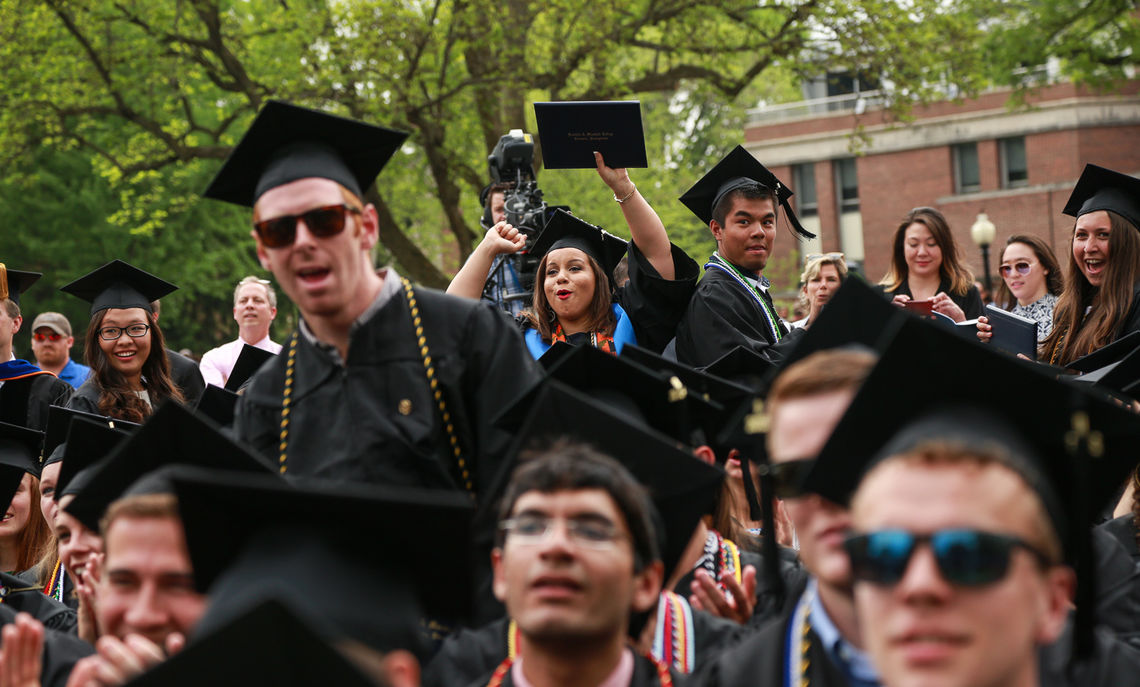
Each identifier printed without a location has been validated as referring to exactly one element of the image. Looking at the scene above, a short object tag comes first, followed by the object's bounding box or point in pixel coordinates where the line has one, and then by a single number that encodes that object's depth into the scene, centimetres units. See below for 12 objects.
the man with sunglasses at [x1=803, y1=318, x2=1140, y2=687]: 218
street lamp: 2489
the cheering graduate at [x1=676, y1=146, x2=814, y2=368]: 630
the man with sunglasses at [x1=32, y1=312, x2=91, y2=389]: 995
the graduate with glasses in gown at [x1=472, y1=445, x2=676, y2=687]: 305
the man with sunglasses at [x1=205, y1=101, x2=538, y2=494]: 368
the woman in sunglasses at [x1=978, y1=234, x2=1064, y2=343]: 908
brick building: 3425
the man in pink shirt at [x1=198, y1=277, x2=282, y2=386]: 881
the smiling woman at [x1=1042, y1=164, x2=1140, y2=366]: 680
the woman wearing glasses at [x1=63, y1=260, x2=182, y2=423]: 733
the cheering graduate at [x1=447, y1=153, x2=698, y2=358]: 636
